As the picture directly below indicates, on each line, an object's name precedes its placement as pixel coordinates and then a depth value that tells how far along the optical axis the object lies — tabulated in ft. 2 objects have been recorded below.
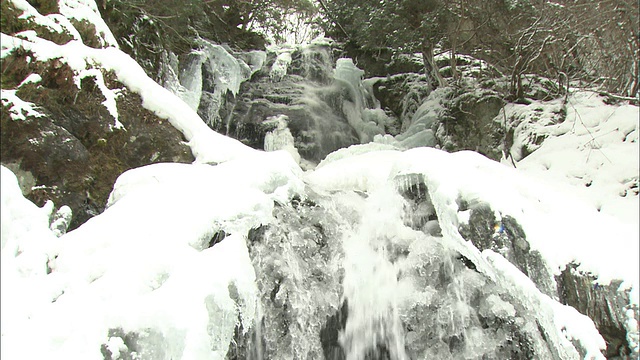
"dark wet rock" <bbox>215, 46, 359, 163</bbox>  29.22
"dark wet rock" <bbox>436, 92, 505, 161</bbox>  23.26
